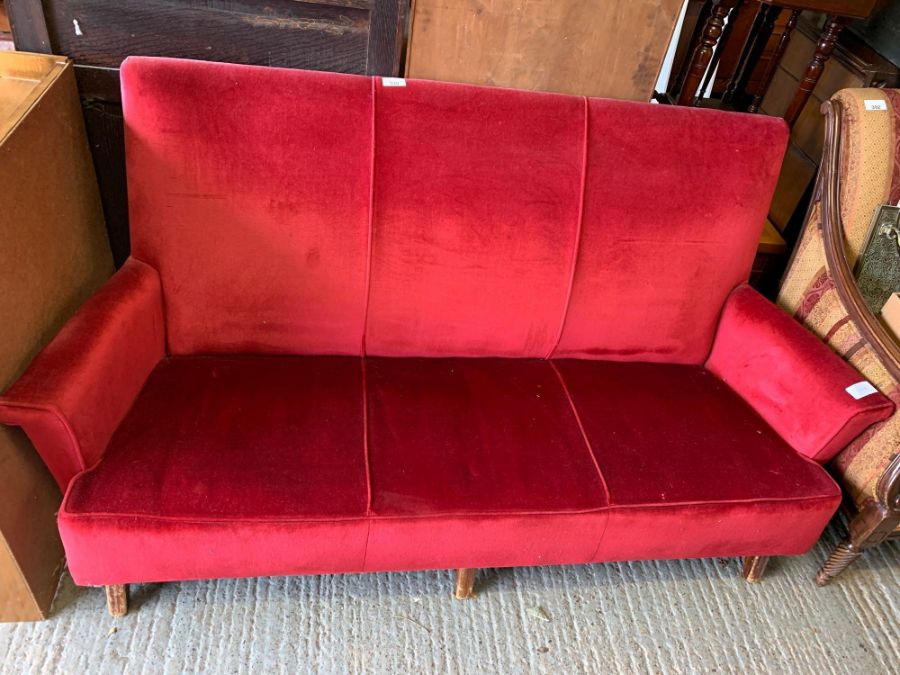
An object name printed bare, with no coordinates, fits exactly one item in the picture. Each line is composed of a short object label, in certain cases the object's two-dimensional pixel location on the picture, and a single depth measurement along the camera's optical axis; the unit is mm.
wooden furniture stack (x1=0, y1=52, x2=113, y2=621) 1236
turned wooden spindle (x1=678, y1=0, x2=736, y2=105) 1739
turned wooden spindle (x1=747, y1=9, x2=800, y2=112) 1972
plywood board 1557
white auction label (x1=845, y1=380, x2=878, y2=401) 1471
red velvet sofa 1267
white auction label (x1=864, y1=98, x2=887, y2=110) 1672
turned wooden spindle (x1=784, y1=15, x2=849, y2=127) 1791
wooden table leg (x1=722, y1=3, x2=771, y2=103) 2189
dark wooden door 1452
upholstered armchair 1525
